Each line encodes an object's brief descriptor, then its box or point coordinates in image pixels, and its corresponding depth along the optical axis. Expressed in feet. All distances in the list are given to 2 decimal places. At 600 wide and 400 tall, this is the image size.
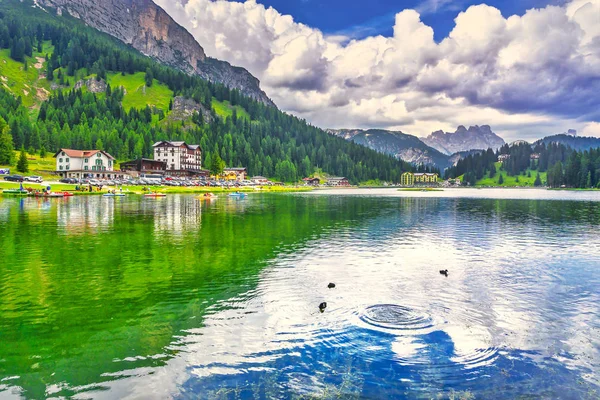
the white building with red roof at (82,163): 576.61
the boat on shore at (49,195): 337.31
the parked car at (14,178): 419.91
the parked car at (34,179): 436.64
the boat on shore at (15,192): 343.05
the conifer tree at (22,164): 494.59
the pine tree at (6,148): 523.29
